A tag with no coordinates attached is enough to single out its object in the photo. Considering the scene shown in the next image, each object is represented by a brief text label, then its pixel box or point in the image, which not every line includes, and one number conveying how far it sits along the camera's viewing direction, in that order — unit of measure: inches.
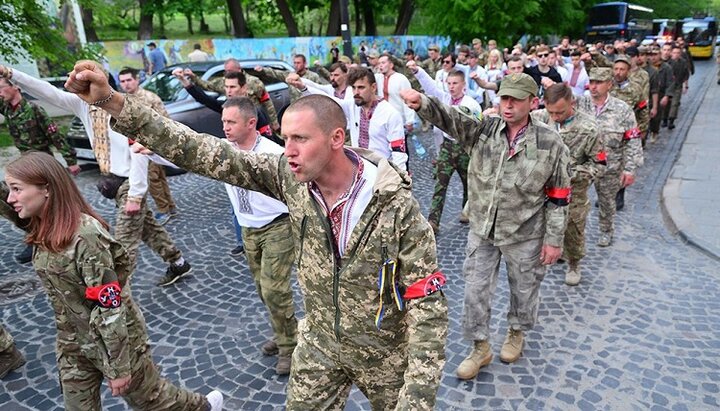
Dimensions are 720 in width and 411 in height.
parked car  370.3
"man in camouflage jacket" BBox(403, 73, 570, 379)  140.3
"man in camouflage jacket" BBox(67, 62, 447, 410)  79.4
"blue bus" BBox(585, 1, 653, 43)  1237.1
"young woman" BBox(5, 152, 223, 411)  101.1
